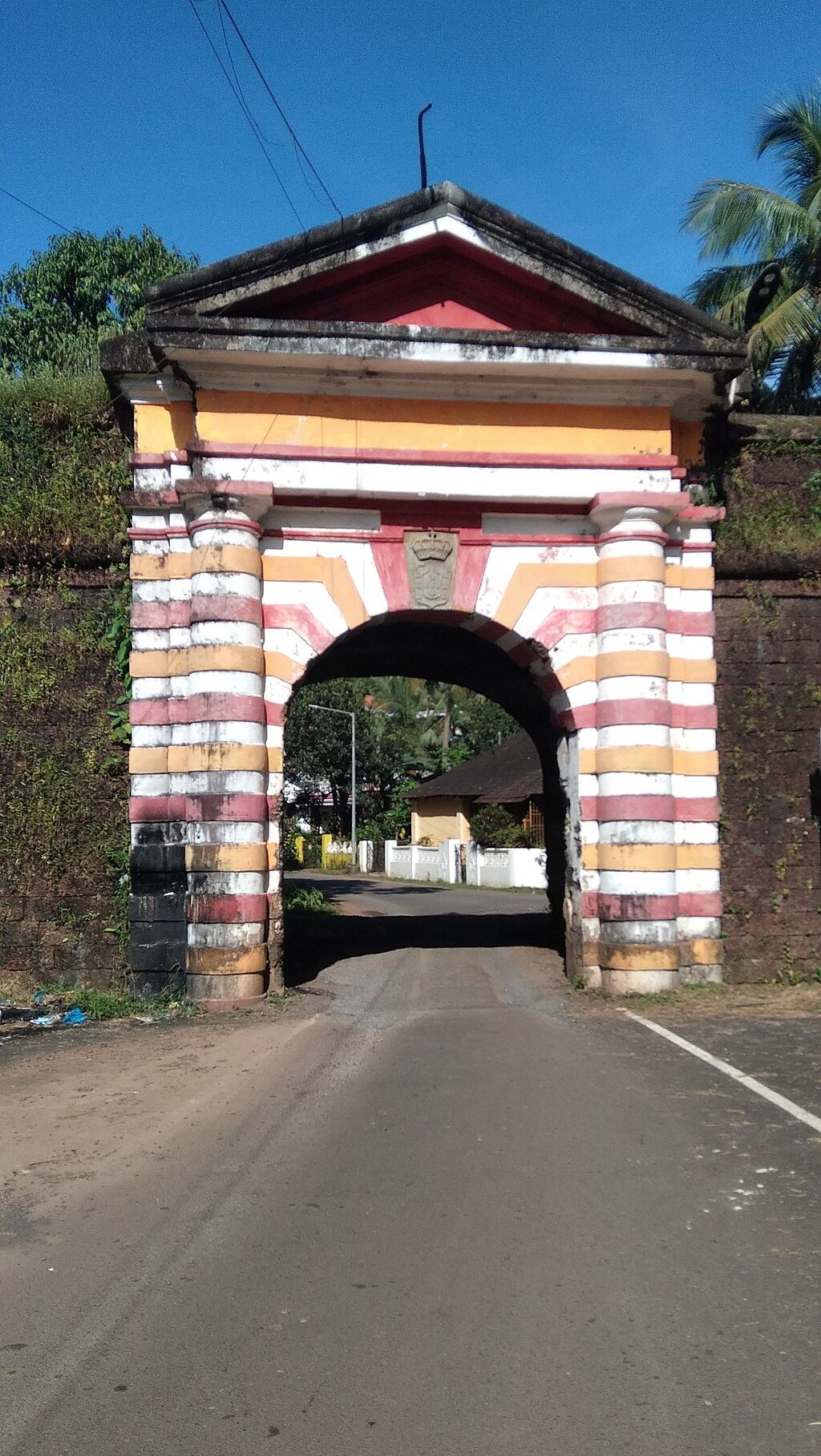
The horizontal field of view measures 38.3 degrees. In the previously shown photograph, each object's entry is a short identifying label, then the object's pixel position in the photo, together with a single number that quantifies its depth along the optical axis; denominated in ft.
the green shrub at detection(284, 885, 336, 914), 73.51
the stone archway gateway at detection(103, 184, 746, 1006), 32.81
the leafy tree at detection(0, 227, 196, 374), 107.34
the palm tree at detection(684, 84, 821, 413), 68.54
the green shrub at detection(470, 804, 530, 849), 124.26
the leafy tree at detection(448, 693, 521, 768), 180.55
